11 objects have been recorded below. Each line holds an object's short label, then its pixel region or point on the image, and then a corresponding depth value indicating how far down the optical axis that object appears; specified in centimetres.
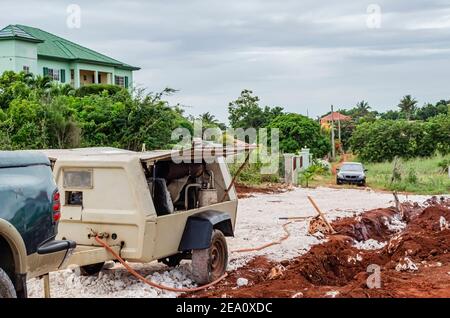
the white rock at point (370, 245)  1408
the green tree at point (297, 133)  5109
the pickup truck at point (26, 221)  569
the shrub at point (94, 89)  4142
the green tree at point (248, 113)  5928
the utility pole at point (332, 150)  5885
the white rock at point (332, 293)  791
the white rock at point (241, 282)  939
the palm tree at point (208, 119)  3500
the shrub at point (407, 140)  4862
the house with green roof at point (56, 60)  4769
